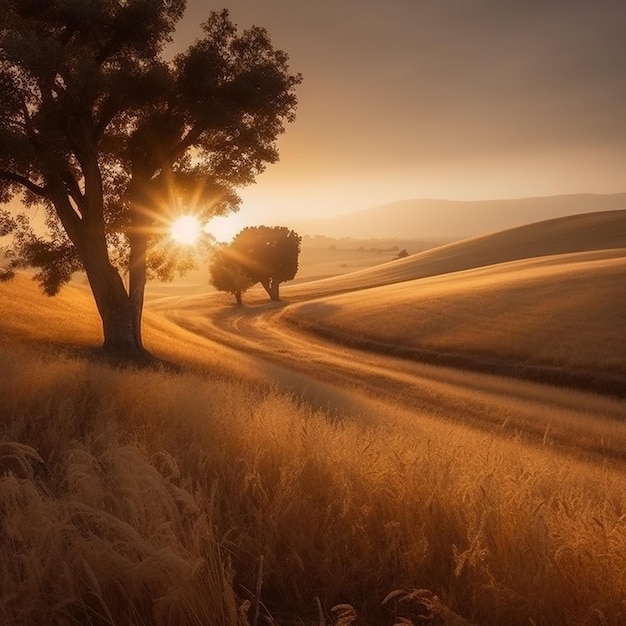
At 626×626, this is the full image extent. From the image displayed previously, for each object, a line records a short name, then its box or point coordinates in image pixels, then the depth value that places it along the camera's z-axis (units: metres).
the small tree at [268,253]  66.56
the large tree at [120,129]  14.81
